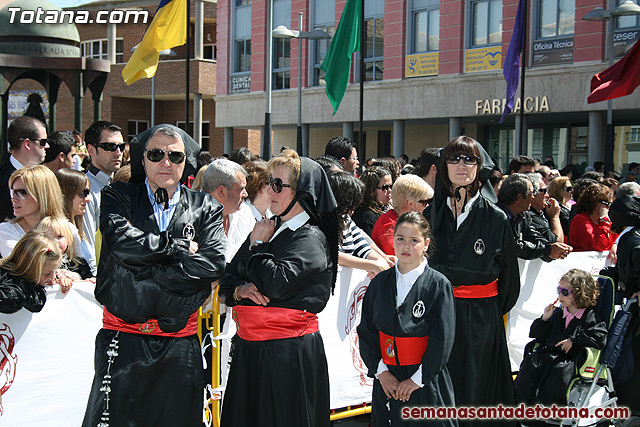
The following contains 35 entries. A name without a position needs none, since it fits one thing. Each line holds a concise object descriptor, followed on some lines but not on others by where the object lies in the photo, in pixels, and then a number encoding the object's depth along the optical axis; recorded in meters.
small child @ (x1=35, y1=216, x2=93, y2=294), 4.76
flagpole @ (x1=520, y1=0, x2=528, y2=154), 14.45
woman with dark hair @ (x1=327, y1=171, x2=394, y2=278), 5.39
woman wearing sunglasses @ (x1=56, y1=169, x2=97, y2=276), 5.63
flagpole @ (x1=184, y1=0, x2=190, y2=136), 12.73
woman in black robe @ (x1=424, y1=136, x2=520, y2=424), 4.95
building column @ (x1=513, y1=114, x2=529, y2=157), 15.89
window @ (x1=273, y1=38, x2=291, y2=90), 32.84
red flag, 12.06
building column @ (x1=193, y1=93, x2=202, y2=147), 36.52
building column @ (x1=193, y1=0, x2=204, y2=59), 39.00
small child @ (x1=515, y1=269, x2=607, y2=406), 5.89
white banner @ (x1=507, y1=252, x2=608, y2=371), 6.95
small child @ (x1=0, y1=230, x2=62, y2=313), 4.38
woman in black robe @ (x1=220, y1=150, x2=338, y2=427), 4.14
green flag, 12.17
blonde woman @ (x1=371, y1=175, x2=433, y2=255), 5.87
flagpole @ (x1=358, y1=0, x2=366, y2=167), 11.50
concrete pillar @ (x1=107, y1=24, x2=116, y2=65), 43.29
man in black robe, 3.72
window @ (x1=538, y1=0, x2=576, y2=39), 24.36
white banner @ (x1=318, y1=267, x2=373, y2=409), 5.79
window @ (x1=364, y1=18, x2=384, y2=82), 29.80
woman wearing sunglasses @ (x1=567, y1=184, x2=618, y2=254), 7.46
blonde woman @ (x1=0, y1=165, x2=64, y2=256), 4.94
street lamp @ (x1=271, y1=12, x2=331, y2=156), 20.70
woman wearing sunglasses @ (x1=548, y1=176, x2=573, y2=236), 9.12
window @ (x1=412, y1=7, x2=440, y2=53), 27.77
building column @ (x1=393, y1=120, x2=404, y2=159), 29.06
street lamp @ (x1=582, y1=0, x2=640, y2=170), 15.95
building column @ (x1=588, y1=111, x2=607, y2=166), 23.61
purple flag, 14.95
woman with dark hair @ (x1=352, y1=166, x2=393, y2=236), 6.65
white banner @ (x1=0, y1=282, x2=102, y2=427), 4.60
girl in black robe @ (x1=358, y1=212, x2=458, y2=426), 4.27
